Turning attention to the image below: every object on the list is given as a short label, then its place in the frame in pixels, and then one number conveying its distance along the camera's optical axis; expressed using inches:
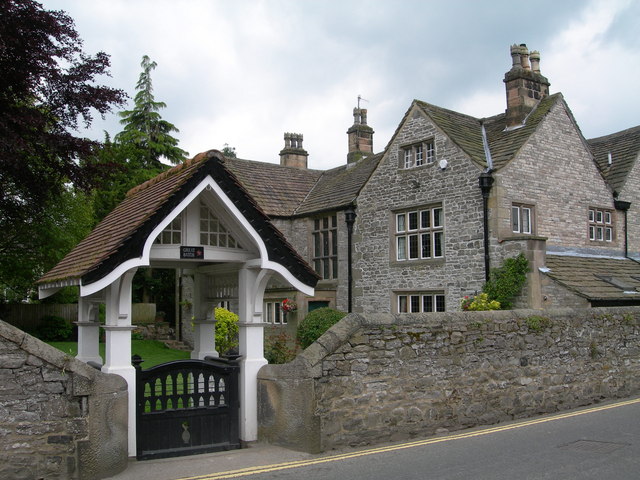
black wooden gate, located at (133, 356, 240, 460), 330.6
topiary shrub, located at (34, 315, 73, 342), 1113.4
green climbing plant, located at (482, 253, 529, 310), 700.7
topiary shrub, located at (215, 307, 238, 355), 751.7
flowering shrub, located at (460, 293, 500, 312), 684.7
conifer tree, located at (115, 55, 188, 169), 1643.7
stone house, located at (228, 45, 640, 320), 748.0
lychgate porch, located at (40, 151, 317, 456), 327.0
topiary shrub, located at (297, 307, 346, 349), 776.3
